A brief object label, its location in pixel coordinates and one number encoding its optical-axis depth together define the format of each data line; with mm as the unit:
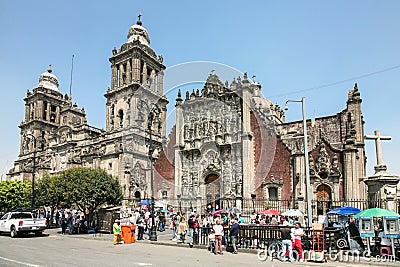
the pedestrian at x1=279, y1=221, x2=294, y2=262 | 13190
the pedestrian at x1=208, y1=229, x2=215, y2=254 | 15209
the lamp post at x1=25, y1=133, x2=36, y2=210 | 32744
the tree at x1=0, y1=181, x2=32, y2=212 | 47469
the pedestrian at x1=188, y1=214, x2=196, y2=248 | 17267
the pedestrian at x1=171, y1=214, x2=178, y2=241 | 19850
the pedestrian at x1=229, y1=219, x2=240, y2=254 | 15148
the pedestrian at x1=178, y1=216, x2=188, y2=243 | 18359
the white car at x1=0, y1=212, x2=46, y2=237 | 21078
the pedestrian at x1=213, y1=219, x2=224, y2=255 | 14814
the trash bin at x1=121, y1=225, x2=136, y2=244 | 19281
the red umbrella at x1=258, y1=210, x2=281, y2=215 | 23938
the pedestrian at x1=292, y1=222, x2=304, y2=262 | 13383
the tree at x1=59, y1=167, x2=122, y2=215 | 26609
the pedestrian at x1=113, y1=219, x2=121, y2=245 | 18595
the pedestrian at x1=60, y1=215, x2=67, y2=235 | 25047
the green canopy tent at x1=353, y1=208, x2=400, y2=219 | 12789
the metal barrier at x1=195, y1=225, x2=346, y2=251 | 14172
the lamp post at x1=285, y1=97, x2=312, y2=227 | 16109
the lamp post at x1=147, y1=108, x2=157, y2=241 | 19706
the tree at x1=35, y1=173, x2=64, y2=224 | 27598
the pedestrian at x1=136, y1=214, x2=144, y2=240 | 20391
